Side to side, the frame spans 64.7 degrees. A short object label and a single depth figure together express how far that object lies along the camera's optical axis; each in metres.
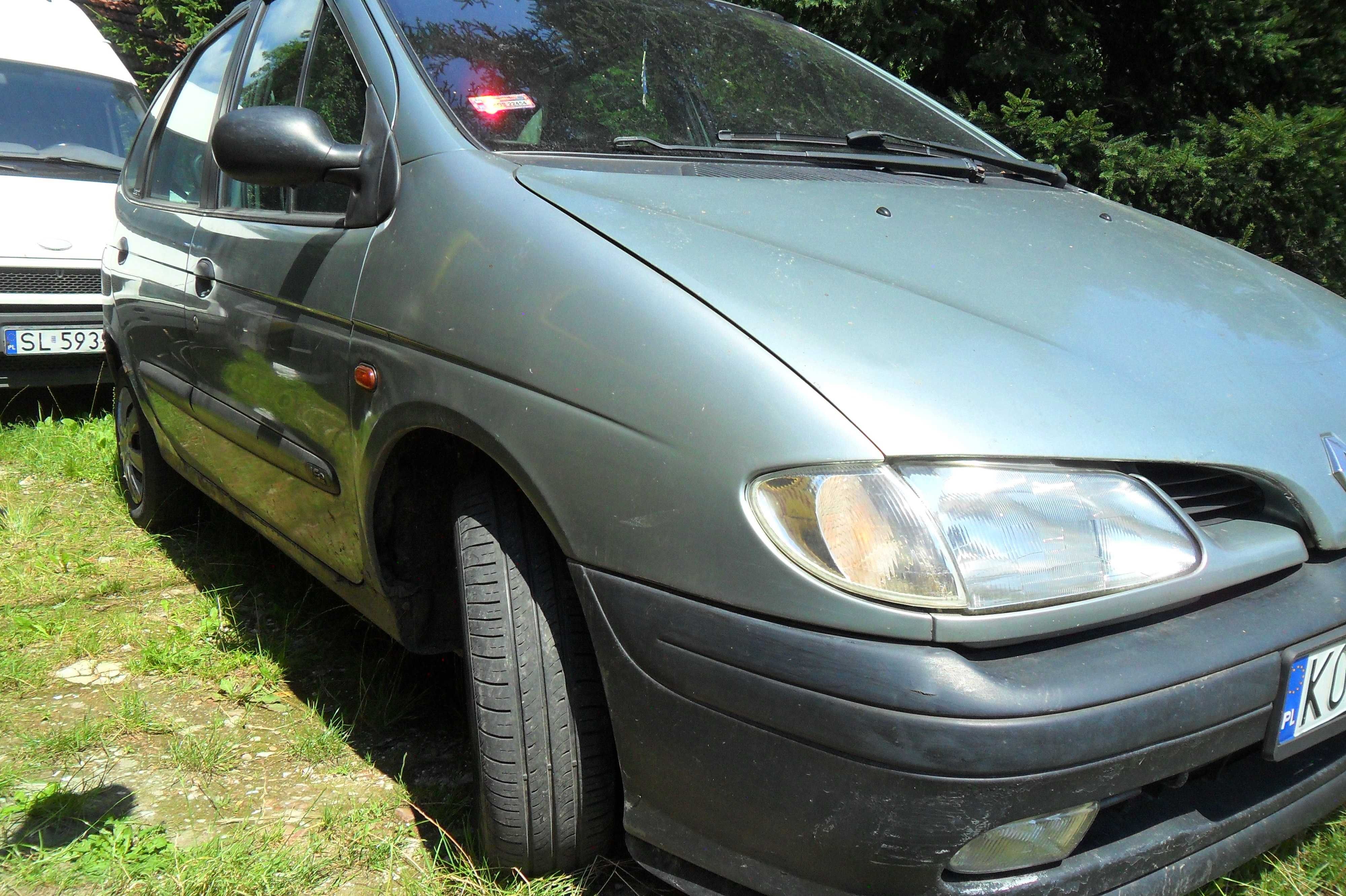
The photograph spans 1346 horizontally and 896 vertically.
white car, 5.00
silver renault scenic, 1.23
